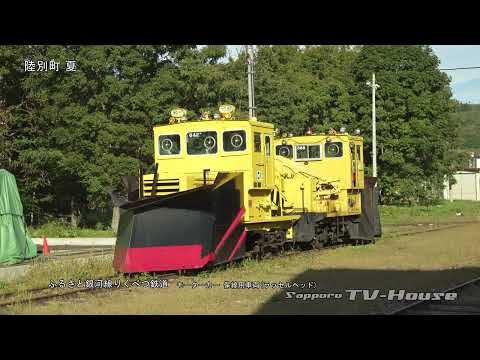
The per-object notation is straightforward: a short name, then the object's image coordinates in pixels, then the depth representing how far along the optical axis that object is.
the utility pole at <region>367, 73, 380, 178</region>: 41.47
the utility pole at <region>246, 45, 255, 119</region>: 26.17
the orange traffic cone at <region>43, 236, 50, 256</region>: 20.62
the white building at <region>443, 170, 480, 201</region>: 78.94
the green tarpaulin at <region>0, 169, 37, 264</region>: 18.88
